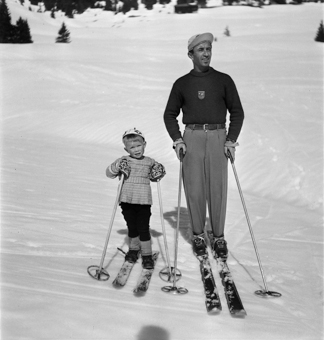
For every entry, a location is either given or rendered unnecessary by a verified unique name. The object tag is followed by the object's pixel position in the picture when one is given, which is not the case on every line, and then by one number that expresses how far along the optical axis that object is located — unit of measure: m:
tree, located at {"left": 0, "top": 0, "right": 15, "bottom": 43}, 11.74
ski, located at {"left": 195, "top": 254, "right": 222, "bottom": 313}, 3.16
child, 3.68
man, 4.03
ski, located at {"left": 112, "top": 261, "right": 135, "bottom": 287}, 3.46
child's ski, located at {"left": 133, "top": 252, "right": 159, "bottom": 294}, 3.38
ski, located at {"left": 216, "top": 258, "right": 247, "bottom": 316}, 3.10
